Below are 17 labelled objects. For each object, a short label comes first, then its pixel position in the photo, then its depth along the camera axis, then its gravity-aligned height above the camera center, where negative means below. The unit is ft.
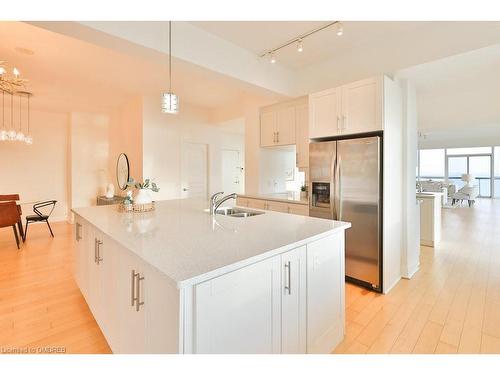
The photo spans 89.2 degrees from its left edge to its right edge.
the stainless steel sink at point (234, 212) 8.64 -0.89
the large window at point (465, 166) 35.68 +3.25
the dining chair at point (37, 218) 15.12 -1.94
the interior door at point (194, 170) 18.92 +1.24
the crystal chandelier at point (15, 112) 13.37 +5.25
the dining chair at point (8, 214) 12.96 -1.46
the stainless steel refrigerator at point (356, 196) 8.72 -0.33
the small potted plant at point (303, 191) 13.75 -0.25
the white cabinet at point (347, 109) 8.75 +2.91
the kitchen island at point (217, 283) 3.49 -1.64
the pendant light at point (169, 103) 7.03 +2.33
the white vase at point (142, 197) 8.21 -0.36
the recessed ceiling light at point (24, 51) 10.09 +5.47
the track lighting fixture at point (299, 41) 8.76 +5.72
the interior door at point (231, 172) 24.76 +1.45
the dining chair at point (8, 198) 16.34 -0.80
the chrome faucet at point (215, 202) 7.82 -0.49
